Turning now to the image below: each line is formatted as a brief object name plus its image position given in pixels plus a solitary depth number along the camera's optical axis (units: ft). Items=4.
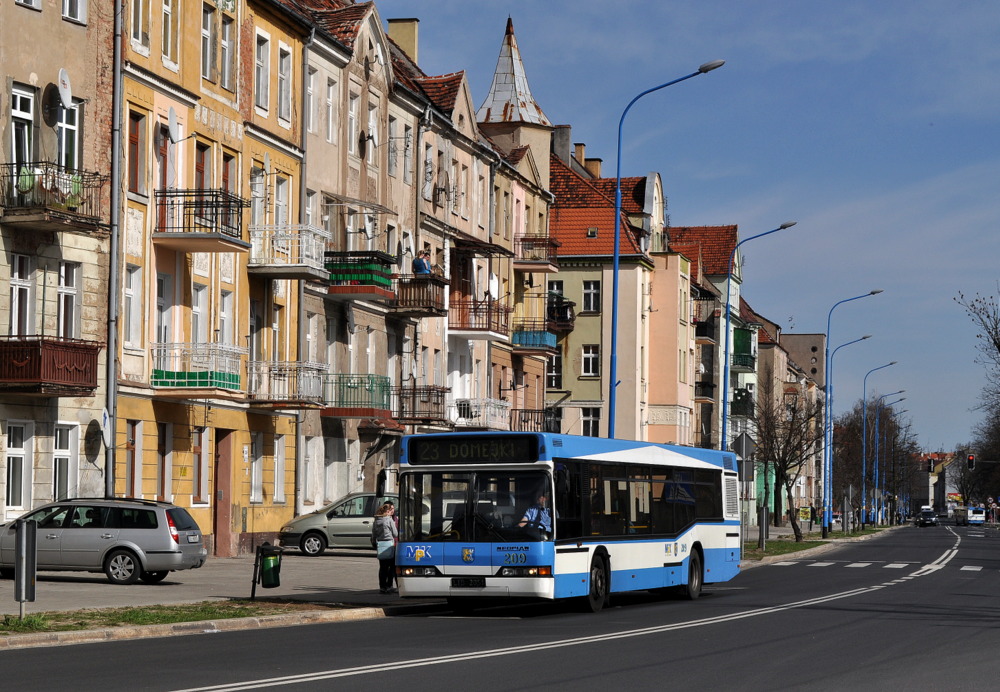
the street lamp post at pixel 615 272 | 126.31
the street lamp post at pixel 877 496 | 382.83
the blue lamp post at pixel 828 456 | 251.62
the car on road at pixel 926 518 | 449.48
